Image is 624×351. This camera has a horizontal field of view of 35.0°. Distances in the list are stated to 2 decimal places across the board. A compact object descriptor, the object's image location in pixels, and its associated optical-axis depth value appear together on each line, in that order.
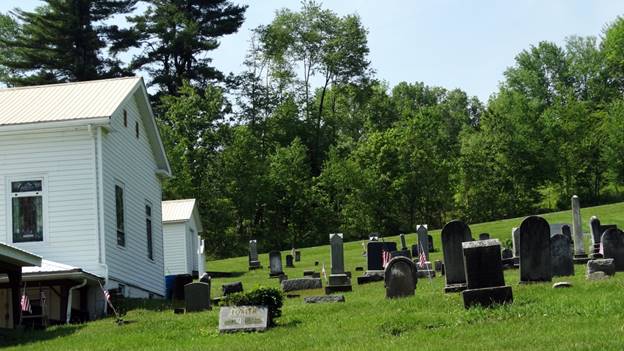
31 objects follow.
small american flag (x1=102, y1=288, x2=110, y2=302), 23.27
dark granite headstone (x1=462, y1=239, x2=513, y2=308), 16.05
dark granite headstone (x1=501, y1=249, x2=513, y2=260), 29.54
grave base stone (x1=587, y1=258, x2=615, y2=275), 20.44
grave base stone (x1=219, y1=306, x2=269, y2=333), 16.69
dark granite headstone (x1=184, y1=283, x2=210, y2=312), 21.38
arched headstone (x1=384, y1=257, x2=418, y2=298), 19.66
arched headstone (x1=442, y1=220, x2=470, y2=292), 20.02
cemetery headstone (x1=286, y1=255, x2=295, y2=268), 41.94
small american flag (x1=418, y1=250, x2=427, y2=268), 28.02
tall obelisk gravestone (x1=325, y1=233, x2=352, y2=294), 25.48
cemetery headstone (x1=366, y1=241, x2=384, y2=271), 32.19
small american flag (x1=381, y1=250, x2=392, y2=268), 31.71
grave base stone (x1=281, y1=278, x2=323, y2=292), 25.80
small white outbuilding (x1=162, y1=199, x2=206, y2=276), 45.00
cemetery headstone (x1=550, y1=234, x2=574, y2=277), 22.45
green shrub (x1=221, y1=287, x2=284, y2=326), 16.91
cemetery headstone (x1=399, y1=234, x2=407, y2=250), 43.75
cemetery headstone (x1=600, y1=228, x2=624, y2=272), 23.55
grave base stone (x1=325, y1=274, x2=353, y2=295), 25.38
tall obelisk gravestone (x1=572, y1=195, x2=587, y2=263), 28.77
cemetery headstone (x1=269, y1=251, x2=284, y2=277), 37.05
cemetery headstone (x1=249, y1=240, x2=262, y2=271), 44.00
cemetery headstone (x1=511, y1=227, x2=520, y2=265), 28.92
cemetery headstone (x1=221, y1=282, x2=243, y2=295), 24.84
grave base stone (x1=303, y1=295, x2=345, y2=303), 20.25
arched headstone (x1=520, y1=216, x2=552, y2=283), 19.23
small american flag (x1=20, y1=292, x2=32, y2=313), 22.80
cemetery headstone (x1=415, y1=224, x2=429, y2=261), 34.76
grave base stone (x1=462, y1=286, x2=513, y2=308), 15.83
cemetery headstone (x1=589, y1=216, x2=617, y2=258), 31.79
